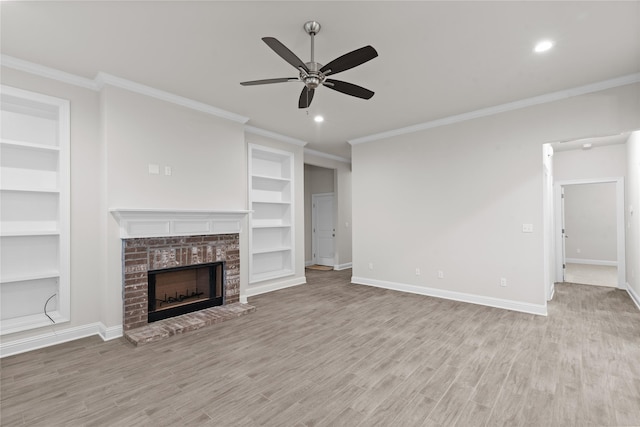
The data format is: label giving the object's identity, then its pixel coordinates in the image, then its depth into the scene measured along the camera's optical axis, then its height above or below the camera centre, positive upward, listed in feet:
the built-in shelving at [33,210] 10.32 +0.26
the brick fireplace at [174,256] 11.54 -1.76
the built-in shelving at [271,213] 18.79 +0.16
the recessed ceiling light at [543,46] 9.26 +5.28
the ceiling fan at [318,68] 7.43 +3.98
